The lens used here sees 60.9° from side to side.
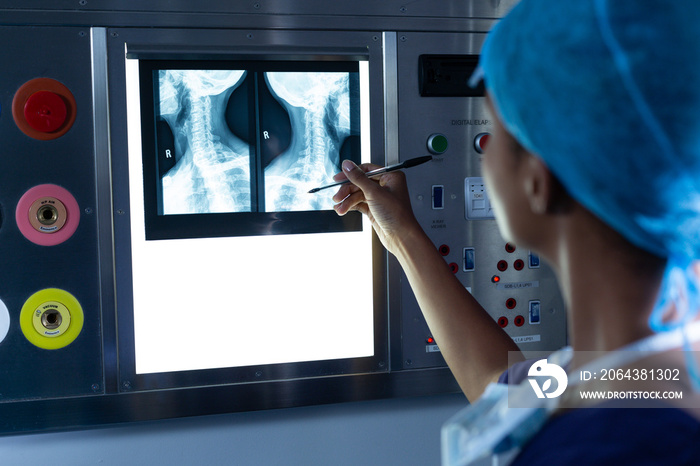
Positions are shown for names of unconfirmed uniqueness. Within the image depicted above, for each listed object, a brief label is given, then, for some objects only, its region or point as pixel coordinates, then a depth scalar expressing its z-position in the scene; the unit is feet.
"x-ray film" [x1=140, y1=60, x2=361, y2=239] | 3.76
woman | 1.58
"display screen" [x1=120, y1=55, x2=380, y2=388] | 3.77
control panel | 4.12
